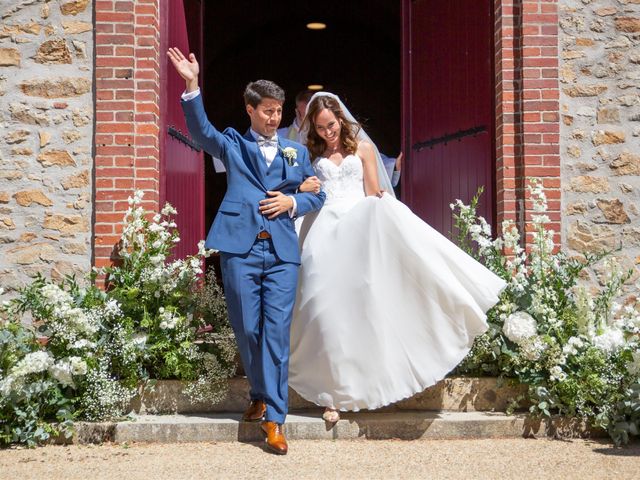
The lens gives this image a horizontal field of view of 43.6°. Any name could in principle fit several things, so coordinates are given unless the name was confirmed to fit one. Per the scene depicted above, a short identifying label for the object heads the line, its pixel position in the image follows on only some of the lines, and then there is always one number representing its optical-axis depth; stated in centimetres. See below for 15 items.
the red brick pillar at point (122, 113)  540
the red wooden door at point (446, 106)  596
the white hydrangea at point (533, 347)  461
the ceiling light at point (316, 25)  1376
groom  419
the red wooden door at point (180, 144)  573
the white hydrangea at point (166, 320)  470
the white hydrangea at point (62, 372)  444
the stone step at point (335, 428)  440
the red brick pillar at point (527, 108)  562
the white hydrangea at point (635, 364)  438
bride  436
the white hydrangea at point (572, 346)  451
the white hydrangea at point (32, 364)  427
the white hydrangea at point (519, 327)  464
